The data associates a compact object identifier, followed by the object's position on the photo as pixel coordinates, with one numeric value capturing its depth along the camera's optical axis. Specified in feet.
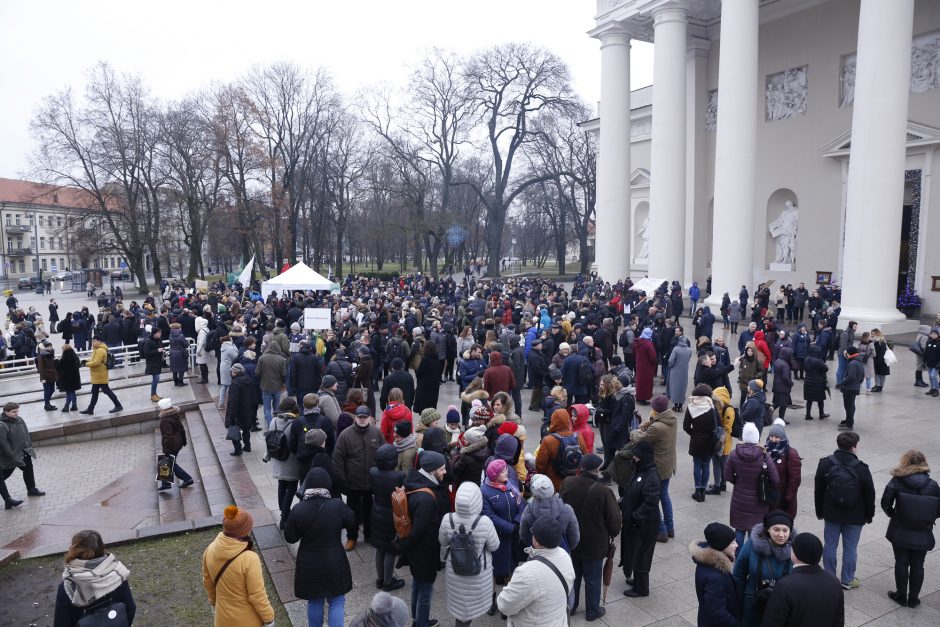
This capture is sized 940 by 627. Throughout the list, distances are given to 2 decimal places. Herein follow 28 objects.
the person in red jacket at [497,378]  32.83
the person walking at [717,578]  13.42
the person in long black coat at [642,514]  18.26
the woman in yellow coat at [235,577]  14.33
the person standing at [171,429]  30.96
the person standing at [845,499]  18.19
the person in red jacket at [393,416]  23.80
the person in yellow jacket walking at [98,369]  43.24
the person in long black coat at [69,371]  43.88
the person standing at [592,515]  17.11
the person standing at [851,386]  34.53
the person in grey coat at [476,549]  15.38
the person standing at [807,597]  12.03
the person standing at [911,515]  17.31
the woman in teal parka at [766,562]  13.65
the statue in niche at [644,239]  114.01
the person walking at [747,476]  19.22
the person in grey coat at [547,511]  15.90
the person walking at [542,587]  12.88
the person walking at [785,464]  19.49
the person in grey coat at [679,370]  38.00
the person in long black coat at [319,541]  15.87
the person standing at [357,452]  21.83
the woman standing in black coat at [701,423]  24.29
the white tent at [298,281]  72.59
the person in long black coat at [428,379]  35.80
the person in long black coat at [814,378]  35.81
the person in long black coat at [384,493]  18.17
